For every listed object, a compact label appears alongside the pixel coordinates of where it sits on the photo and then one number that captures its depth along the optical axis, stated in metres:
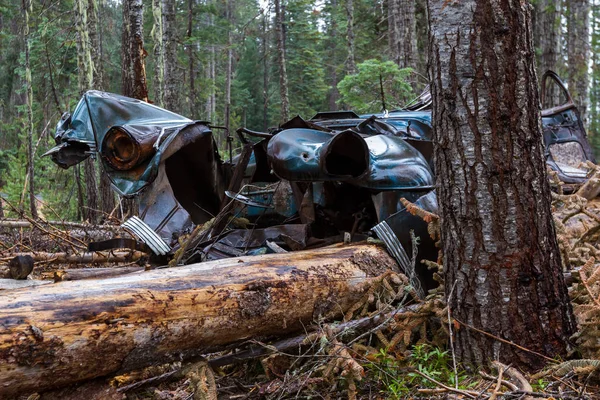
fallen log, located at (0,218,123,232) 6.50
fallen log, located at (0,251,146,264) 4.78
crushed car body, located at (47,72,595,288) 4.00
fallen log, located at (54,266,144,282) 4.12
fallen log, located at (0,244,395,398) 2.30
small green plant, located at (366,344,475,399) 2.73
